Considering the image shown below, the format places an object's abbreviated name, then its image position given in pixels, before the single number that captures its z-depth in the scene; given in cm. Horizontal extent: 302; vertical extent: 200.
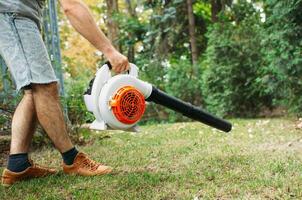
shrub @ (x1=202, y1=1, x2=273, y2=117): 760
